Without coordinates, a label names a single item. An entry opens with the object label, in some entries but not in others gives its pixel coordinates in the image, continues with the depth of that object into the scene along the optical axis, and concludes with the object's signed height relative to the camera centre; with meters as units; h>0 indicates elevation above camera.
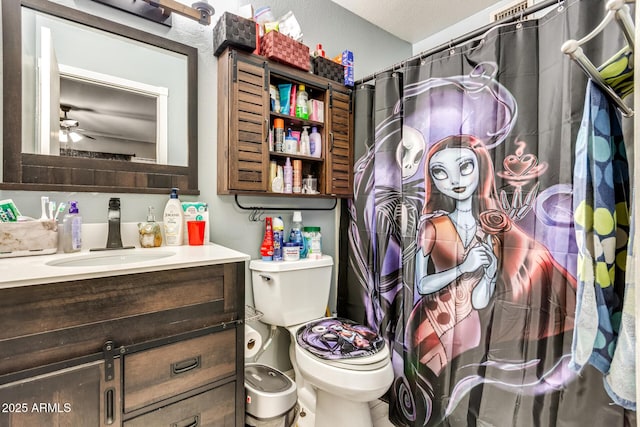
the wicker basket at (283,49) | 1.50 +0.79
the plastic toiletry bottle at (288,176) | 1.68 +0.17
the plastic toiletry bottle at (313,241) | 1.71 -0.19
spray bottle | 1.60 -0.20
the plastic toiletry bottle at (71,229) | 1.12 -0.09
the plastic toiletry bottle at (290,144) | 1.67 +0.35
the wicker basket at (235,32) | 1.38 +0.80
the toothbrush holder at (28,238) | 0.99 -0.11
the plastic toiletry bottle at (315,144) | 1.78 +0.37
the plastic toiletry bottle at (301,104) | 1.69 +0.57
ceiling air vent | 1.72 +1.16
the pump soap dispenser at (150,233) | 1.29 -0.12
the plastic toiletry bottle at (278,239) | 1.61 -0.17
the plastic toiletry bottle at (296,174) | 1.72 +0.19
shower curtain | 1.05 -0.08
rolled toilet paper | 1.30 -0.59
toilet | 1.21 -0.60
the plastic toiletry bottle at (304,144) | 1.74 +0.36
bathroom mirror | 1.11 +0.41
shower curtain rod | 1.08 +0.73
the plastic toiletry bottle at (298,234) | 1.70 -0.15
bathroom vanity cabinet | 0.76 -0.42
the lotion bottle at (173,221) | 1.35 -0.07
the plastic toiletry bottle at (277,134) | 1.62 +0.39
